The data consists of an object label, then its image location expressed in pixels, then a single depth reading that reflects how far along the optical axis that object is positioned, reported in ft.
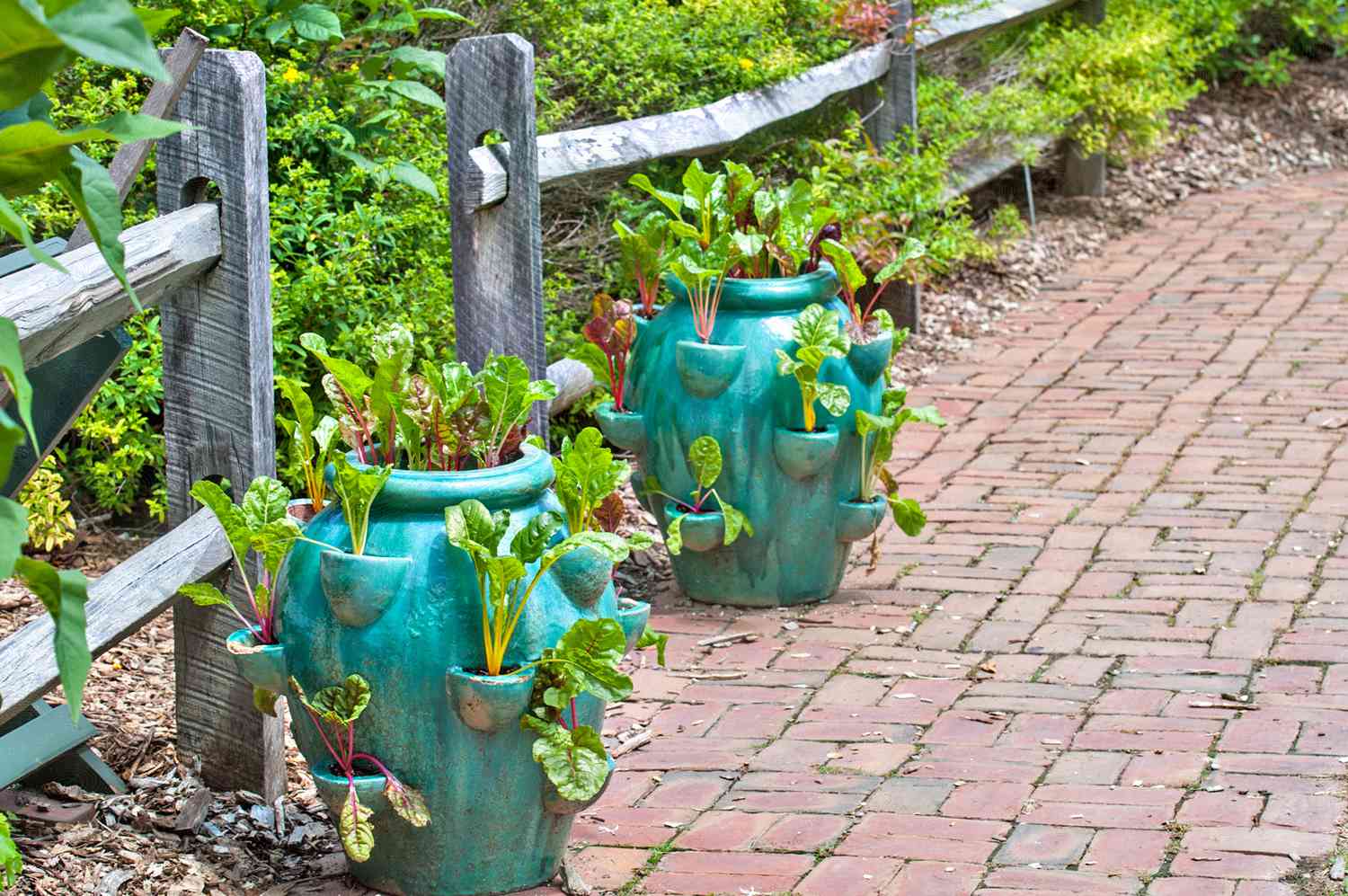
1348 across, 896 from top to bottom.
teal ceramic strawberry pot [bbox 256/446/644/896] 17.72
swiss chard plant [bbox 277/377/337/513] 18.77
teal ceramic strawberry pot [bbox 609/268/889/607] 26.73
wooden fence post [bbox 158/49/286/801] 19.49
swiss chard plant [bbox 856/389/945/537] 27.37
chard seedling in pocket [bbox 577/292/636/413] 27.66
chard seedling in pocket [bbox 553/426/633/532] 18.79
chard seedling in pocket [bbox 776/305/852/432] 25.75
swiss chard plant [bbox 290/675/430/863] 17.51
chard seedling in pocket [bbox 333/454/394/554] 17.60
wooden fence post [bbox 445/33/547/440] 25.13
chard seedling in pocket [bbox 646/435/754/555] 25.62
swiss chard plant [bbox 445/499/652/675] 17.20
